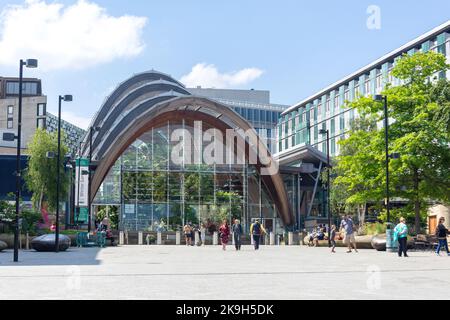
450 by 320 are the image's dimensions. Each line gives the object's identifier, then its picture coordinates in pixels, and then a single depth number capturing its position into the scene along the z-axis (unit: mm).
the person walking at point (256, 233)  32094
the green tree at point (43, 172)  49031
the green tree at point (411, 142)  32719
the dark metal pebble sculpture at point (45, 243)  28703
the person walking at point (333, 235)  30028
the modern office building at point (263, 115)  112706
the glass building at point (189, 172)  54250
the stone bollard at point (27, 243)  31109
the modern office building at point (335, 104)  68375
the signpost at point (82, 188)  44312
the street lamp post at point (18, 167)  21697
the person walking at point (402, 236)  24188
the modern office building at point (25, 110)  98150
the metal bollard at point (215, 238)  45266
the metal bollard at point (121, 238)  43906
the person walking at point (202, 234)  44344
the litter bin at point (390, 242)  28547
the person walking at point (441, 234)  25425
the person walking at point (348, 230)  28883
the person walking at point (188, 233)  41294
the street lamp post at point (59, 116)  27839
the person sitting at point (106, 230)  38338
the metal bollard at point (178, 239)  45350
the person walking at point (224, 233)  33419
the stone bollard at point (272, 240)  46938
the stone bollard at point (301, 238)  43588
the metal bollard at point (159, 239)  46556
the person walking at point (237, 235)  32344
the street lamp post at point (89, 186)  44072
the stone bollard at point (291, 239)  45719
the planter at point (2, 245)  27581
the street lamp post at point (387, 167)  28583
